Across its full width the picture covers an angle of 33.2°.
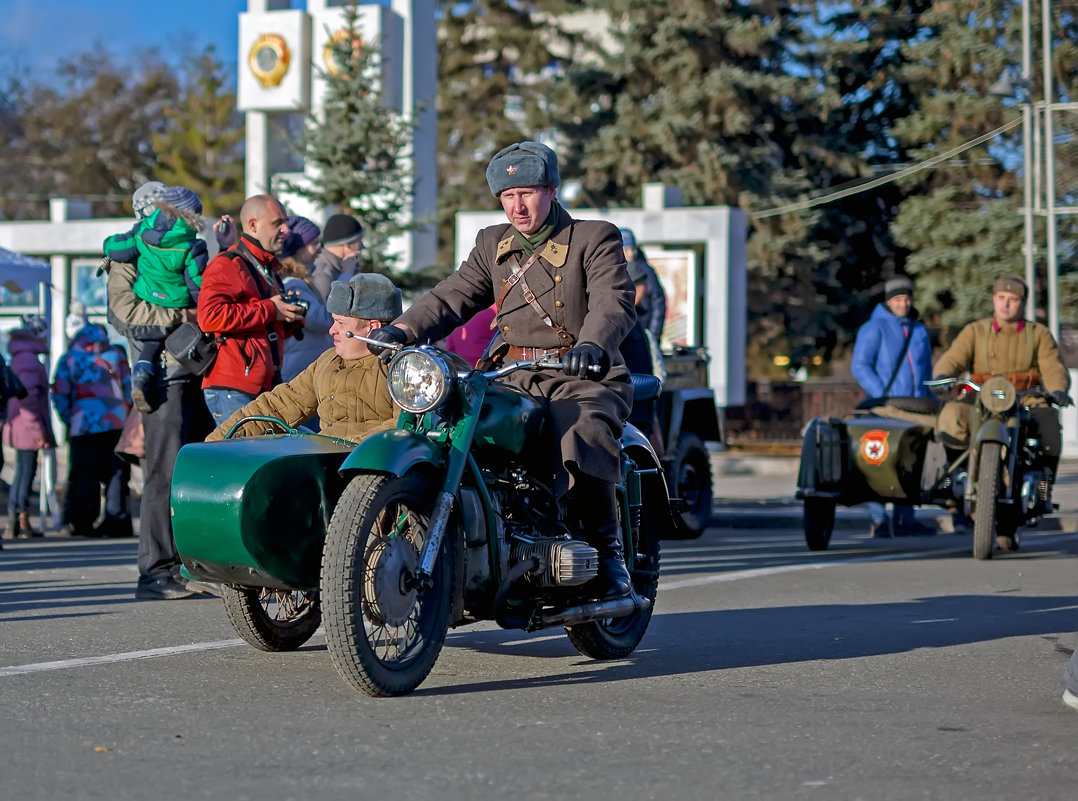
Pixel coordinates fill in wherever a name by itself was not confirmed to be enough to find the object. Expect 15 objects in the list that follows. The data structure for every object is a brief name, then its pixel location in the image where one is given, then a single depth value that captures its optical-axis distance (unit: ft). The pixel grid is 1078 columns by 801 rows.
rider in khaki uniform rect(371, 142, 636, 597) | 20.89
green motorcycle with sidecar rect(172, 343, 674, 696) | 18.67
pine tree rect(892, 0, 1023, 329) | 133.59
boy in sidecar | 22.39
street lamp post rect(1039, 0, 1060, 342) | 101.86
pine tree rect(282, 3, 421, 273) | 77.10
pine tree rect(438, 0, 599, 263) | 144.77
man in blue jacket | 46.21
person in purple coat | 46.98
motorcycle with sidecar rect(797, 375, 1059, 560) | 40.60
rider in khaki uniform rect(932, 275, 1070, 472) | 41.86
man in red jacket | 28.07
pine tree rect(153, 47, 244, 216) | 208.13
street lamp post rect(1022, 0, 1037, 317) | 102.83
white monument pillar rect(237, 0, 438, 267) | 114.73
